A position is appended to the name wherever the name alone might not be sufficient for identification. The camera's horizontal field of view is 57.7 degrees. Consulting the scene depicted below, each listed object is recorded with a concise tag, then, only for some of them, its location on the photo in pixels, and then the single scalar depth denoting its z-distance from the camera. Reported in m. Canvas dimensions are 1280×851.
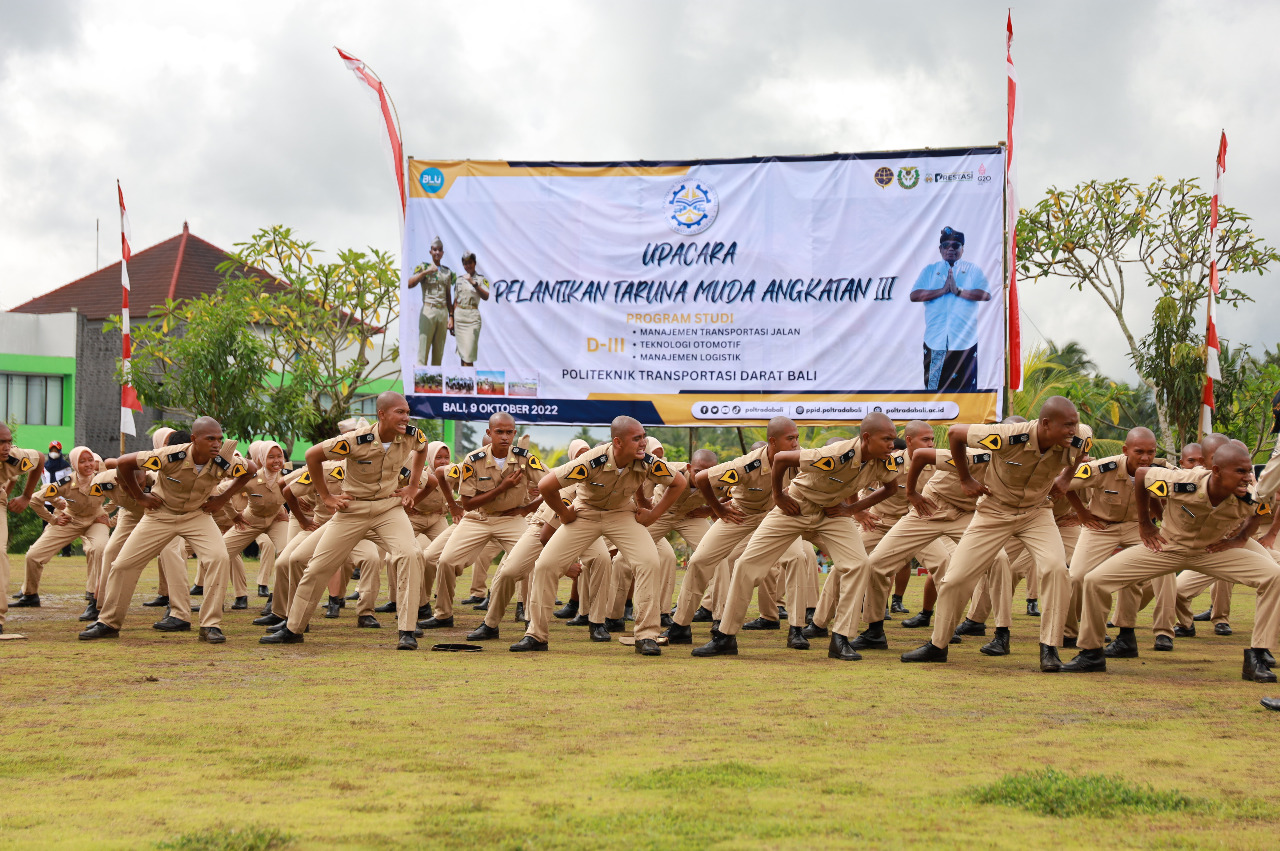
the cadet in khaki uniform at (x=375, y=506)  10.09
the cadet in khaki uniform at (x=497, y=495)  11.50
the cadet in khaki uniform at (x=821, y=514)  9.60
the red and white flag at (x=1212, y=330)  15.88
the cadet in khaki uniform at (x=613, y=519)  9.73
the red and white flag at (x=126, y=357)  19.48
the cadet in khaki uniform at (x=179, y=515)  10.54
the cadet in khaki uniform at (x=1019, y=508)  8.93
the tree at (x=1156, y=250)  20.61
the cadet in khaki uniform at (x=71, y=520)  13.84
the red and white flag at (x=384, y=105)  16.91
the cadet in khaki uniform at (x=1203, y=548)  8.41
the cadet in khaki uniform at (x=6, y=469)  10.45
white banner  15.38
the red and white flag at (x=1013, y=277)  14.68
